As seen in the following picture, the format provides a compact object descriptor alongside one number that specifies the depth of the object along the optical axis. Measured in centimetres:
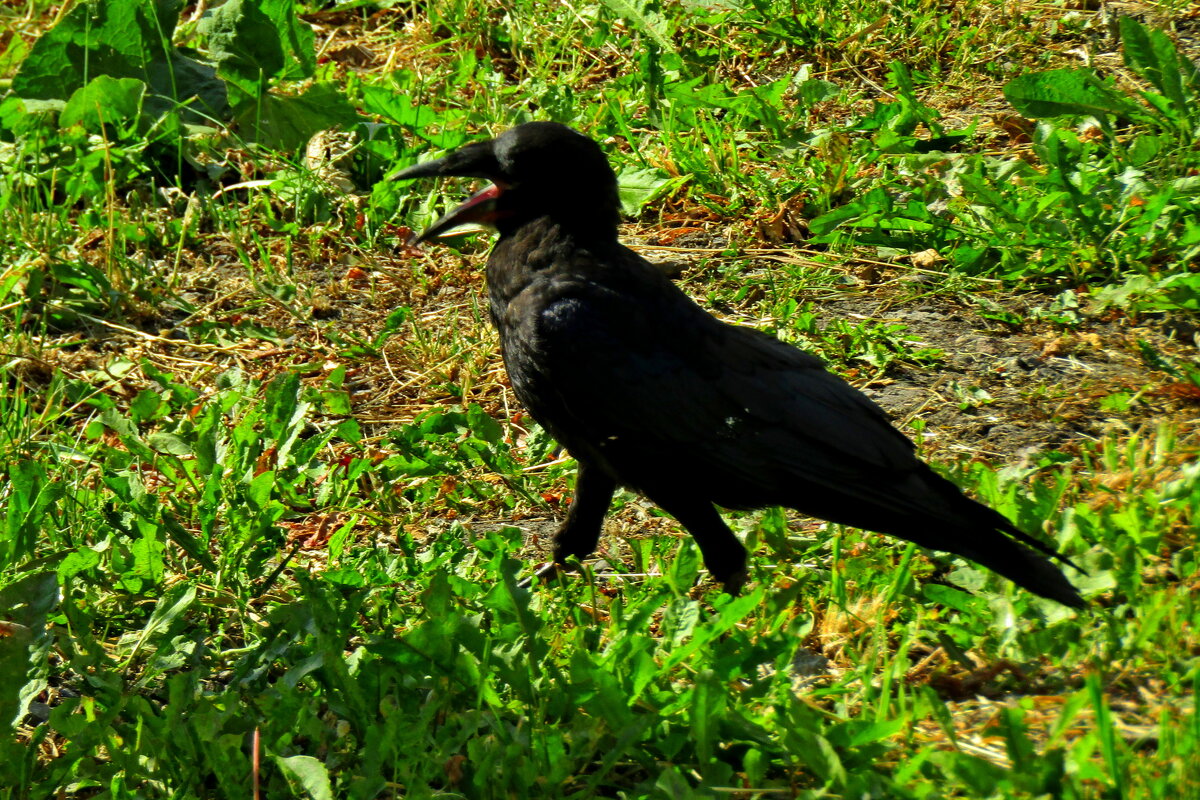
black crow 677
